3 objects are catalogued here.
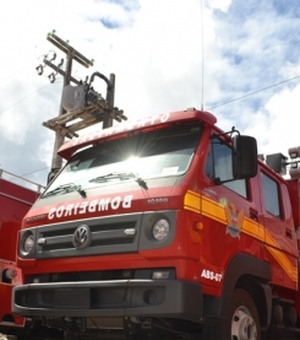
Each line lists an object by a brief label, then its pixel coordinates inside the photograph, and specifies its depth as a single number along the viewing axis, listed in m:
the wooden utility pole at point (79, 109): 19.50
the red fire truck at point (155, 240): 4.05
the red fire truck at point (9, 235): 6.40
